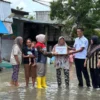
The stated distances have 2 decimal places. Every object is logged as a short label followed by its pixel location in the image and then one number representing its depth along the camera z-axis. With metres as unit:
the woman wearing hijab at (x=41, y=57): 10.99
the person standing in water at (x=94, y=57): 10.96
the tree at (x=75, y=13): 35.06
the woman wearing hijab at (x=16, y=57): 11.55
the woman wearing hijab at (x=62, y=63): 11.27
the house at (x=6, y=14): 20.03
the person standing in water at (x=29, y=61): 11.45
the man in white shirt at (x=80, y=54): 11.29
